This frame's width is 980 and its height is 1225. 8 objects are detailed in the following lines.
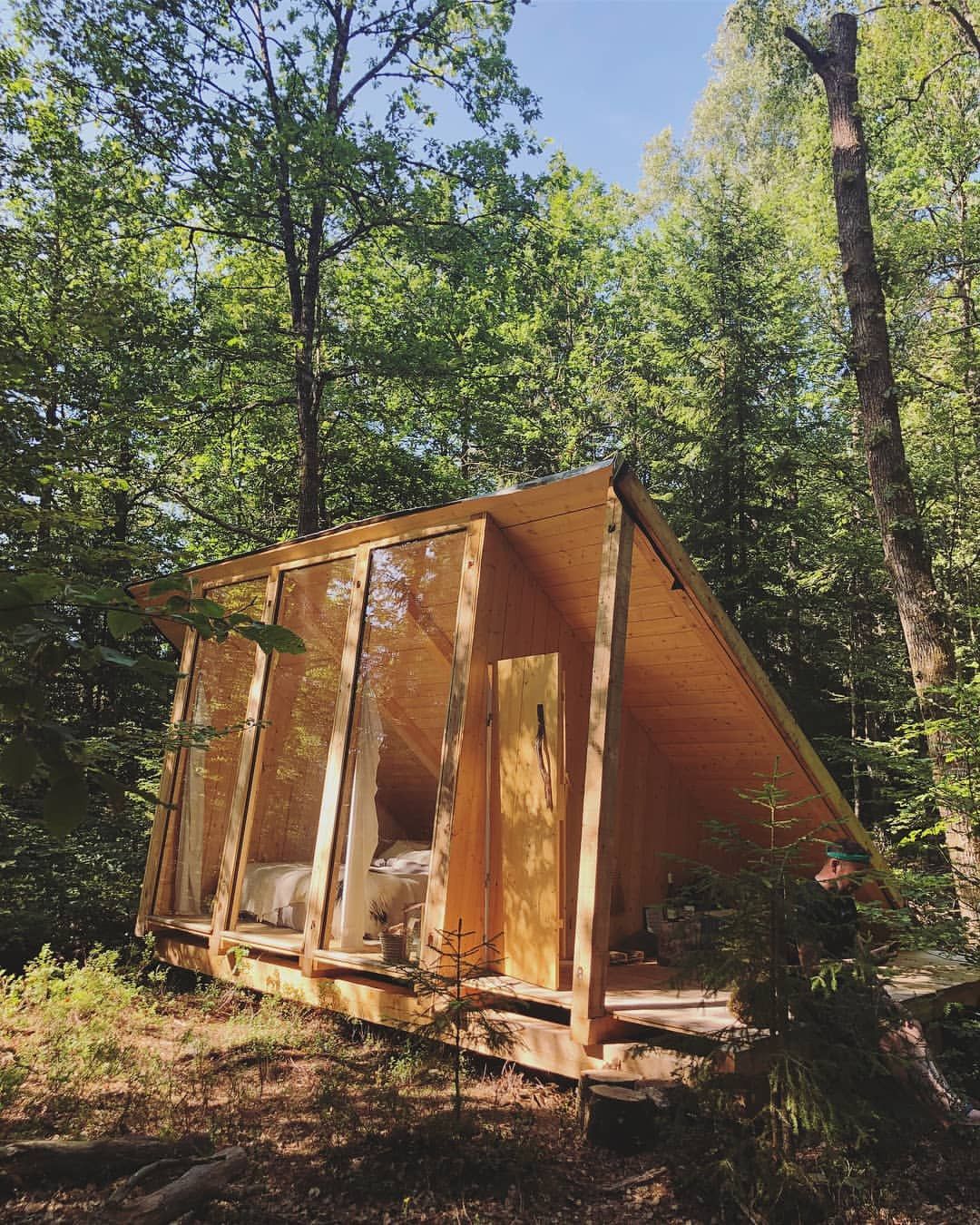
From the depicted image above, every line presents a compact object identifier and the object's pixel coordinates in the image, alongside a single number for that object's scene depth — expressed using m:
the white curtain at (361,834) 5.18
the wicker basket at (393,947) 4.82
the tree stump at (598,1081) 3.53
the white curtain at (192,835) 6.85
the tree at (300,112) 9.15
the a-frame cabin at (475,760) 4.38
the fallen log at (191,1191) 2.65
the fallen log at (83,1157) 2.99
